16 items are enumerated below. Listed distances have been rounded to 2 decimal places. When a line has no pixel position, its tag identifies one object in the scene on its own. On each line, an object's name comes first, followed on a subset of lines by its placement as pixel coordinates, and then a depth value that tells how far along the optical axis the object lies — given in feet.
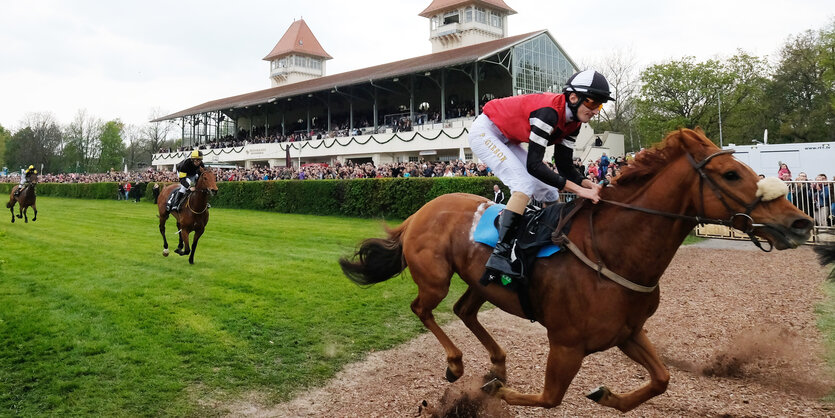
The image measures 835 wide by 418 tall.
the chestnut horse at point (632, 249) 10.34
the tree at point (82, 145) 276.21
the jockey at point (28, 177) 62.08
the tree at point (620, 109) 161.48
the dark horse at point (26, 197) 63.31
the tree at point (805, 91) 121.90
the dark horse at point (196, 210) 34.73
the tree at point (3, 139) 262.47
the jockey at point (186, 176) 35.65
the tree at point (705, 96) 135.44
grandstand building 114.73
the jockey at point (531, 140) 12.10
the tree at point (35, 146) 257.96
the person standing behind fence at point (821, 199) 39.91
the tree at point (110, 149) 281.74
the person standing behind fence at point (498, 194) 50.98
